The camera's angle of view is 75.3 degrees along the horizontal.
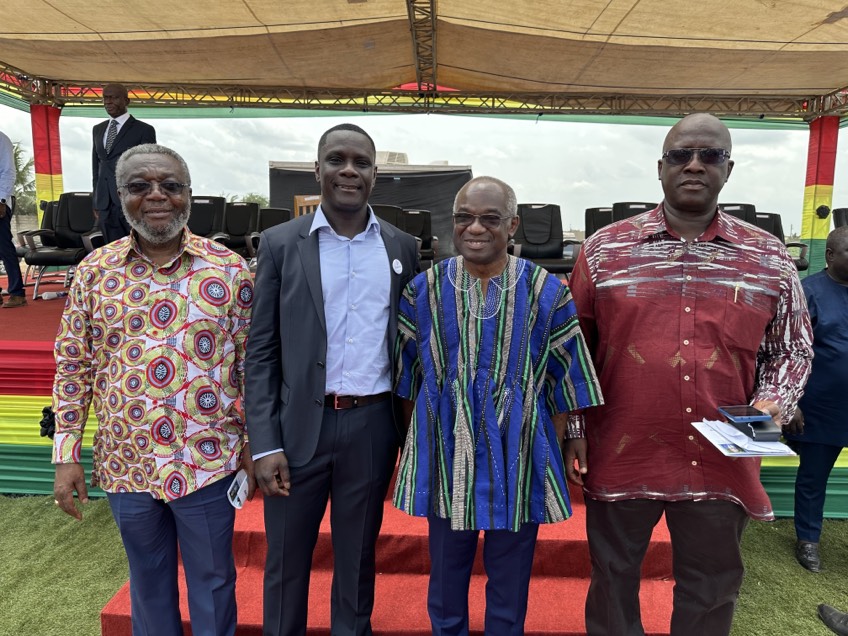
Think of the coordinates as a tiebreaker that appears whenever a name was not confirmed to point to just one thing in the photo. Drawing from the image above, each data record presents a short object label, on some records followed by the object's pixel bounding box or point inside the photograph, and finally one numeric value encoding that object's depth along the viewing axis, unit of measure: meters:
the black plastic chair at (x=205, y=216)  6.61
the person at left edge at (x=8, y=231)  4.91
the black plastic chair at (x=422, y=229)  7.05
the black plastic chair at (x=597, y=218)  7.10
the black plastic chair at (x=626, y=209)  6.65
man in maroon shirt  1.62
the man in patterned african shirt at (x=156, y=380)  1.61
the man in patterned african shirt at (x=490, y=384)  1.64
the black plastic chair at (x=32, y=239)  6.32
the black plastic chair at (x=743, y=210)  6.44
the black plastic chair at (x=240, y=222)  7.33
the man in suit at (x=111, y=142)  4.43
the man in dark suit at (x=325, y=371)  1.71
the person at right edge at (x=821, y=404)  2.76
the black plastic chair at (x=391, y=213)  6.55
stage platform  3.29
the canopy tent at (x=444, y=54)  6.03
